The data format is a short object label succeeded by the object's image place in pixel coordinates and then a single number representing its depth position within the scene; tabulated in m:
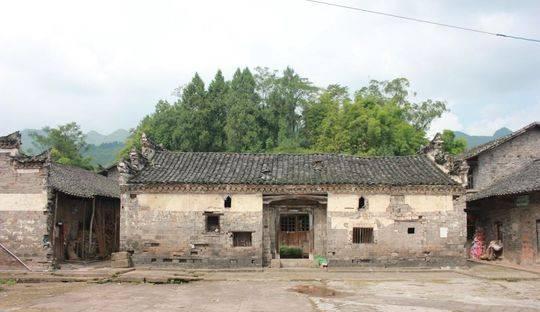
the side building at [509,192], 22.58
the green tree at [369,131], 40.62
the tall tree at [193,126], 45.28
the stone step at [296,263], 21.59
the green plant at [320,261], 21.36
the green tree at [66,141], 59.39
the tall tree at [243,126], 45.03
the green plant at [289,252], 22.86
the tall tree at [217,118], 46.44
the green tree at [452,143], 41.47
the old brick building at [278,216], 21.23
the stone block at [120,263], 20.45
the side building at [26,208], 19.16
